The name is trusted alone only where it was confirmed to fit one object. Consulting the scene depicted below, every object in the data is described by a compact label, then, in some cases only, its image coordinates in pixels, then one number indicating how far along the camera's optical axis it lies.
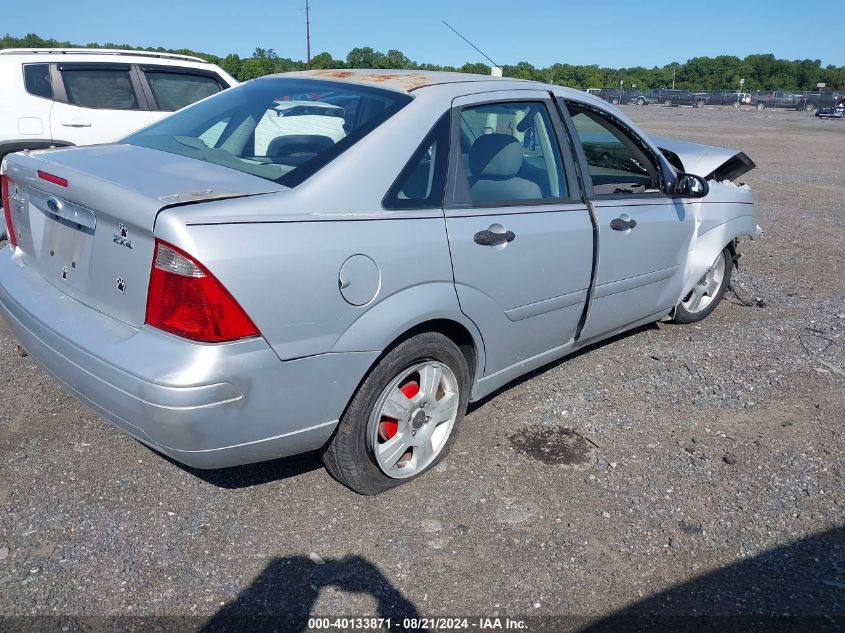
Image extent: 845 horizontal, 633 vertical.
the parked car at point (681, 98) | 66.38
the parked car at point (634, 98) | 68.56
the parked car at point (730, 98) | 65.69
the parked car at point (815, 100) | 59.94
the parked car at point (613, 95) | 65.38
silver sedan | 2.48
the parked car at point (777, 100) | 63.66
